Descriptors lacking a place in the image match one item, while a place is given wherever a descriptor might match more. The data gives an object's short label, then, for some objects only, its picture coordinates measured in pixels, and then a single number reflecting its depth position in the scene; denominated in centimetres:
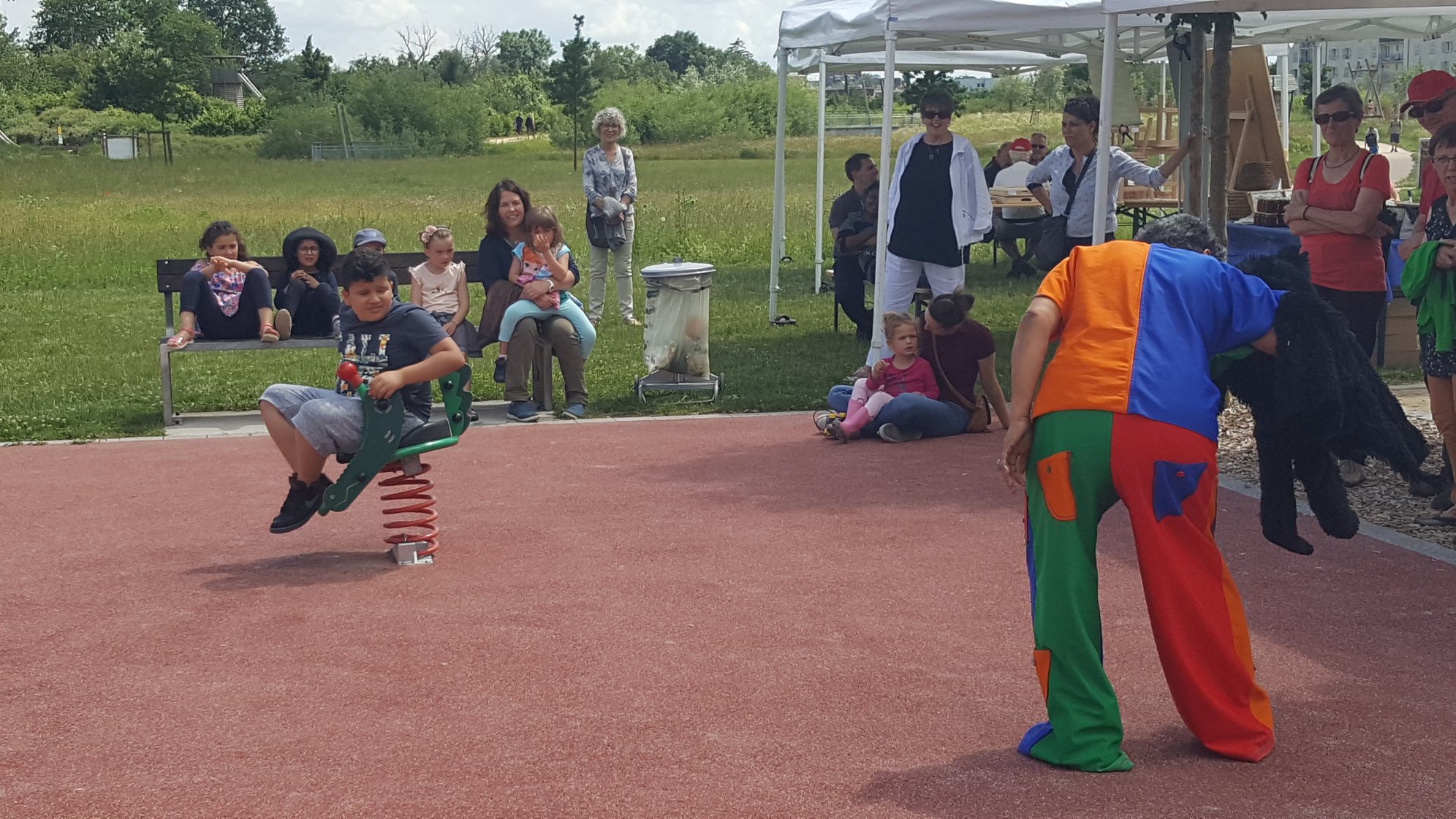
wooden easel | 1494
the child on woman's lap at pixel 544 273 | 1086
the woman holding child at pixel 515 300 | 1086
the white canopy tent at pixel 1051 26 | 915
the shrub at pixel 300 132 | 7462
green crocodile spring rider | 673
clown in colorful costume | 429
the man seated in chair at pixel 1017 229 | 1864
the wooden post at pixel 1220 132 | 972
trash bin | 1123
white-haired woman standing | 1486
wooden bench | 1062
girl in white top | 1117
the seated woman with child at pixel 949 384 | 955
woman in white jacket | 1098
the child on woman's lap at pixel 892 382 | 968
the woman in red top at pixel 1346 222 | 796
